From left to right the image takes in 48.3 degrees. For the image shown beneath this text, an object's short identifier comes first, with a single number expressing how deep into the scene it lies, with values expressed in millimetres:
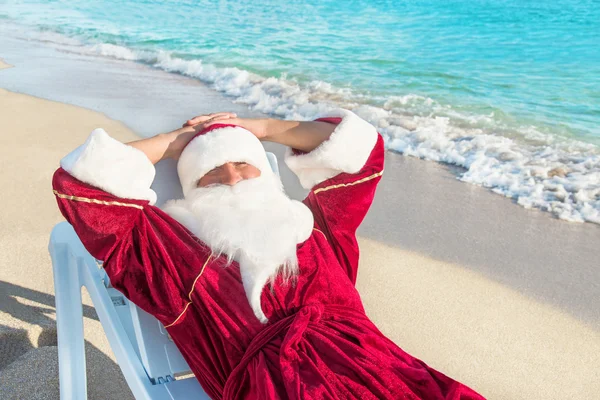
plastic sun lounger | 2145
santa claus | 1944
